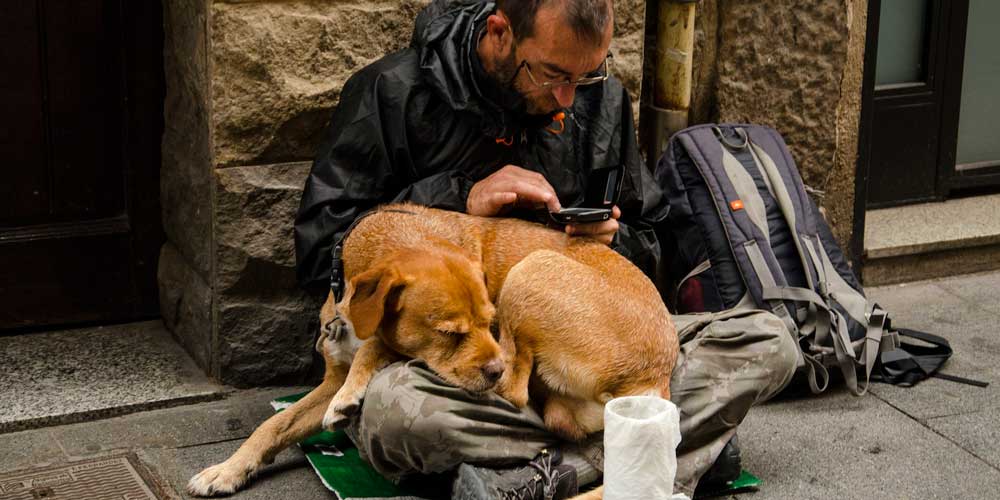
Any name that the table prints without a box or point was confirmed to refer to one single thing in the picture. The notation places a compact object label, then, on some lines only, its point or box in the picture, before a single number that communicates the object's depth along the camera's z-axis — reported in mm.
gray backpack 4527
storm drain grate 3674
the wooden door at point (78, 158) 4504
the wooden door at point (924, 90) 6000
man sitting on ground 3518
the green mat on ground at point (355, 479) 3723
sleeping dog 3416
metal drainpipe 4910
